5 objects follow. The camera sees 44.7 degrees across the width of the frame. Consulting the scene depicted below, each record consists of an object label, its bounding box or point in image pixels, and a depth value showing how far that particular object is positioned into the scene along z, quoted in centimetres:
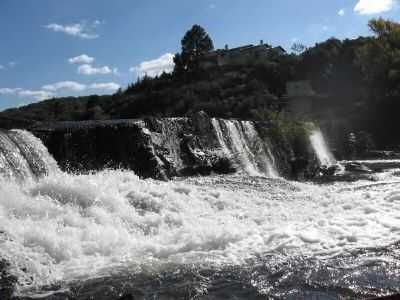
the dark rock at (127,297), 514
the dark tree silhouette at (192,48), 6944
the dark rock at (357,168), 2043
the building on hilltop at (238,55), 7162
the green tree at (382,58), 4284
